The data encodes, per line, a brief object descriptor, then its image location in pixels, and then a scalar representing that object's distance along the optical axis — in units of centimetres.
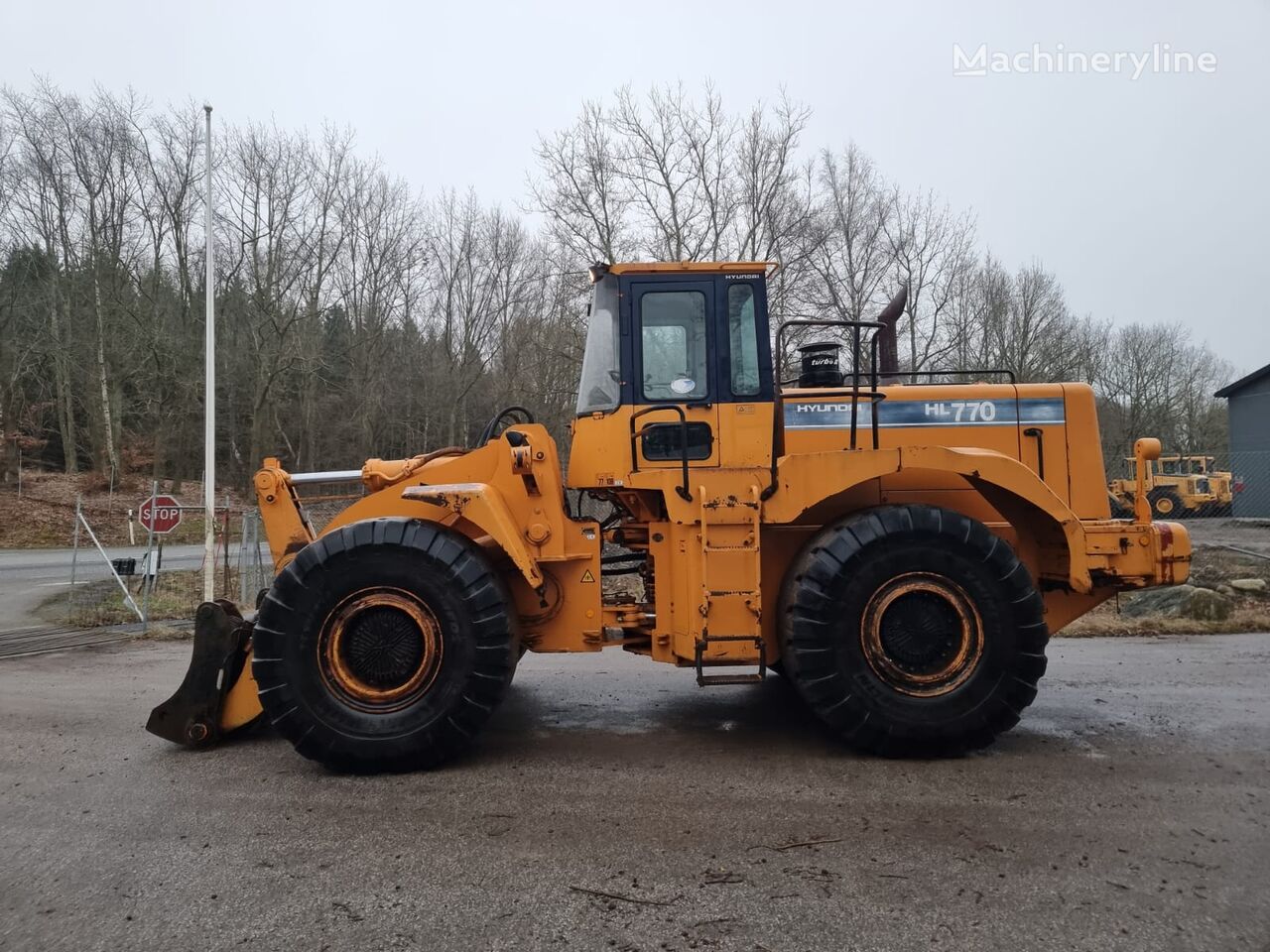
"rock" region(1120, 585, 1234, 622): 976
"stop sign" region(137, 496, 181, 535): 1091
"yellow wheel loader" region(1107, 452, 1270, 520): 2656
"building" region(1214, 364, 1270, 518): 2722
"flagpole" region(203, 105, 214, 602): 1210
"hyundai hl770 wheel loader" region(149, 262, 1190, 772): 468
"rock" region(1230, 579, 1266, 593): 1104
